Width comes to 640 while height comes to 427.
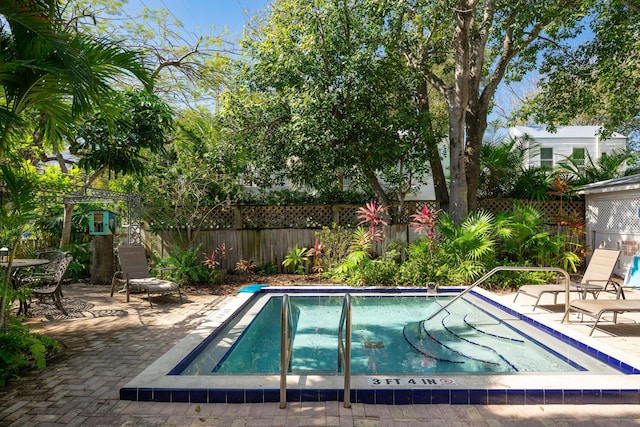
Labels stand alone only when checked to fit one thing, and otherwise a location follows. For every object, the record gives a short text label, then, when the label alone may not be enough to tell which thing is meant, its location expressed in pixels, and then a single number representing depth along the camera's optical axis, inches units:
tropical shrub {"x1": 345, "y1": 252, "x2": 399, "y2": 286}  363.6
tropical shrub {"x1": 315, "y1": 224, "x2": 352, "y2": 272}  403.9
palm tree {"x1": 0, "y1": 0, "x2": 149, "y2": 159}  131.8
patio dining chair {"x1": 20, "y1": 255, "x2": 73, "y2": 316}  241.4
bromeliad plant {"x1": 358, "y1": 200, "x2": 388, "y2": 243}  386.3
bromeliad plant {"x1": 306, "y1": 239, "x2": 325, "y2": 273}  404.2
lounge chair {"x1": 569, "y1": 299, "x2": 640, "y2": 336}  201.5
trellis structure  334.3
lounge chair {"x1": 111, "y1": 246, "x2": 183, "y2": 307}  288.8
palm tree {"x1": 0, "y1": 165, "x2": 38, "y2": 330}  158.6
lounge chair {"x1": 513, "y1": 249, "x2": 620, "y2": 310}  259.0
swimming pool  137.7
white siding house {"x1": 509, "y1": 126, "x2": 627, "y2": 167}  719.7
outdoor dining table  240.7
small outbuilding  368.8
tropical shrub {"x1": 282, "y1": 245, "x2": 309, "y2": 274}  413.7
